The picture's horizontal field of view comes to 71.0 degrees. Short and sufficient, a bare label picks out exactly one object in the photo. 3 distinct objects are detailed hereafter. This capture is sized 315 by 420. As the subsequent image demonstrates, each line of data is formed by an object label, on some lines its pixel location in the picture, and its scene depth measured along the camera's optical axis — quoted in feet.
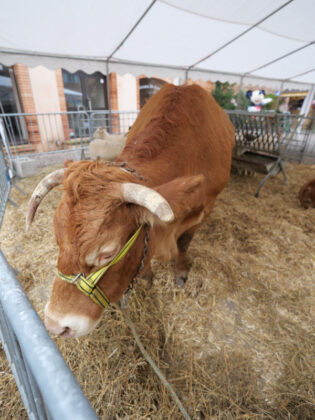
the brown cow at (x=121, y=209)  3.70
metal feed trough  15.70
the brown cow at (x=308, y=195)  14.24
